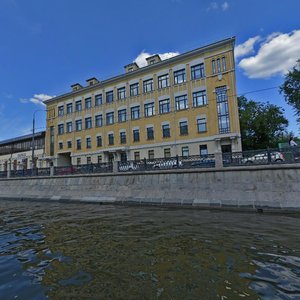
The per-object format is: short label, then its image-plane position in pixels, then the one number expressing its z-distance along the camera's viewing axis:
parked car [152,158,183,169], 14.66
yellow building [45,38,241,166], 25.94
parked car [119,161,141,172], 15.87
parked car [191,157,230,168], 13.45
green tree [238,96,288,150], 36.75
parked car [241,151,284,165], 11.70
